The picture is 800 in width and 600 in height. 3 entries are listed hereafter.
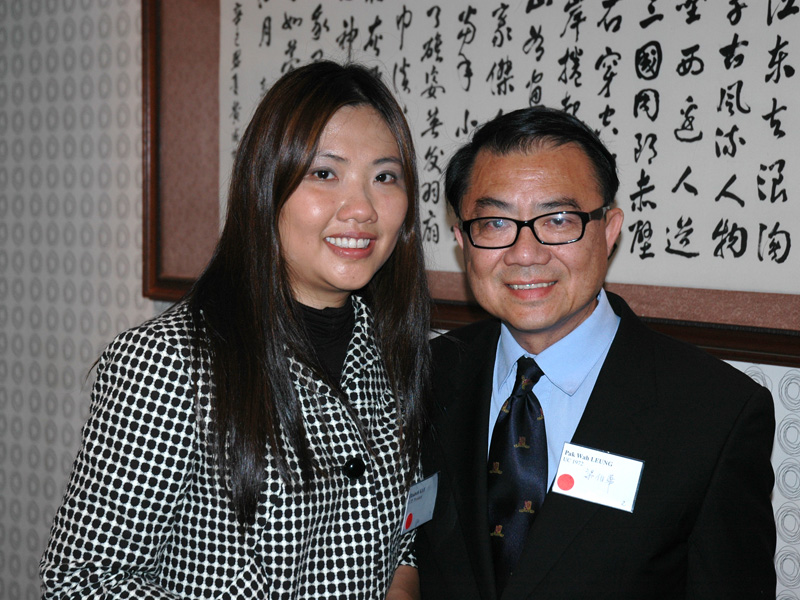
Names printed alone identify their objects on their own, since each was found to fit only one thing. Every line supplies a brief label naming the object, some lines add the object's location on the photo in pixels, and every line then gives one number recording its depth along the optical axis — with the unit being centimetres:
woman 136
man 148
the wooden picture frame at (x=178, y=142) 279
